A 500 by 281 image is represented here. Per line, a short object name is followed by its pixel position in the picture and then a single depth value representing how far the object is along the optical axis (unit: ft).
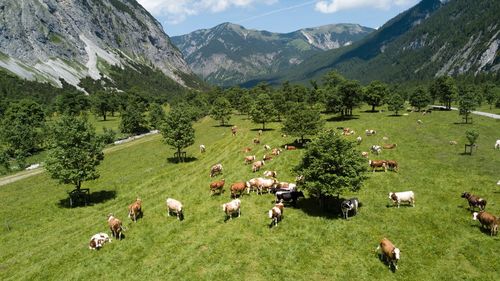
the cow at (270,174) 149.84
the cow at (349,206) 108.17
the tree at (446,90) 412.16
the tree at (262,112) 309.01
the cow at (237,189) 129.80
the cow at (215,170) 172.14
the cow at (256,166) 165.99
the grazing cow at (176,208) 119.03
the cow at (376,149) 188.28
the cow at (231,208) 112.16
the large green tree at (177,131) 222.28
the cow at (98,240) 104.32
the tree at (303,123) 219.20
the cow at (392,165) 155.22
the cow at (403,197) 115.55
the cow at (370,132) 247.50
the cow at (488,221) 94.27
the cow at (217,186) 139.30
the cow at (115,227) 108.58
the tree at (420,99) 390.24
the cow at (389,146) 199.72
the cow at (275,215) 104.17
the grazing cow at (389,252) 82.64
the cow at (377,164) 156.56
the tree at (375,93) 385.09
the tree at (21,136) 313.32
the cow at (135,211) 121.35
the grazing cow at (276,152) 197.42
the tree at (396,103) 346.29
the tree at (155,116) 423.64
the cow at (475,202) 107.59
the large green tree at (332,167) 108.68
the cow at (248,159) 187.52
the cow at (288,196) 121.49
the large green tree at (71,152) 148.66
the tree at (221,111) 380.17
